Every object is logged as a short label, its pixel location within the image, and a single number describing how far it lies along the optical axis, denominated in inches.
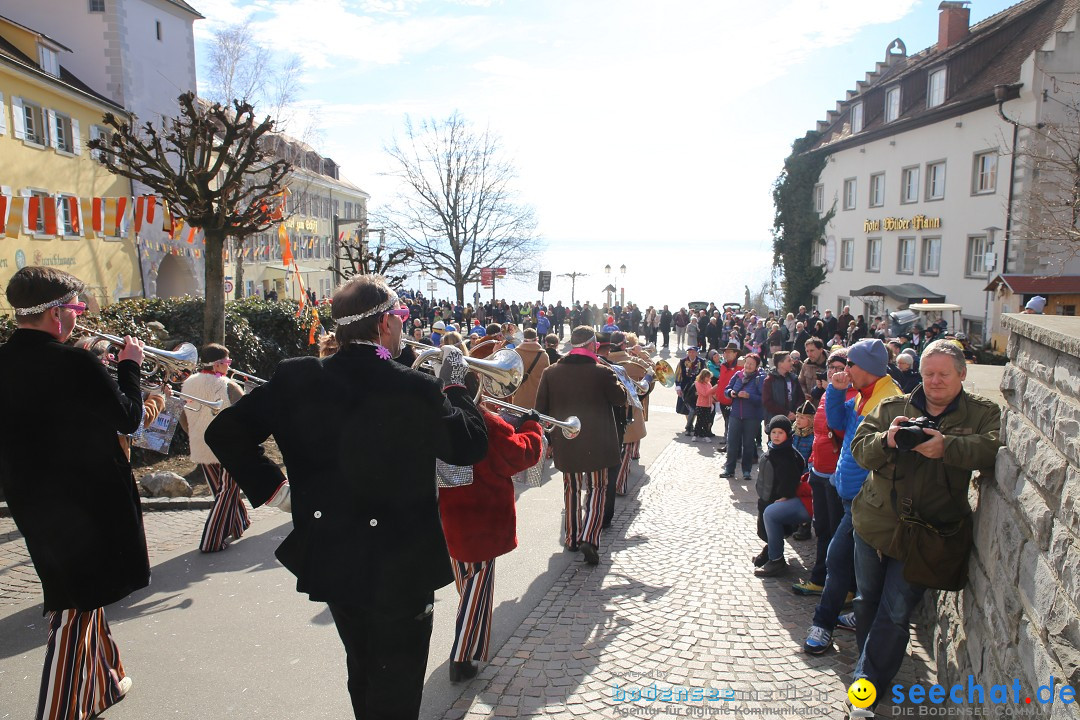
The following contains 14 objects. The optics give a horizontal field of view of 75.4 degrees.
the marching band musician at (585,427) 236.7
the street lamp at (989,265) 935.8
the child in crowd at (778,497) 221.3
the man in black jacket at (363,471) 98.5
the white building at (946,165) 901.2
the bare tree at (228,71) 977.5
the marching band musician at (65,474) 123.8
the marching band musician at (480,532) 152.9
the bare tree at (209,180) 414.3
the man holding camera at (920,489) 130.6
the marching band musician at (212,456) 235.6
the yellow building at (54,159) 803.4
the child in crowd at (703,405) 450.6
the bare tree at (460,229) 1600.6
